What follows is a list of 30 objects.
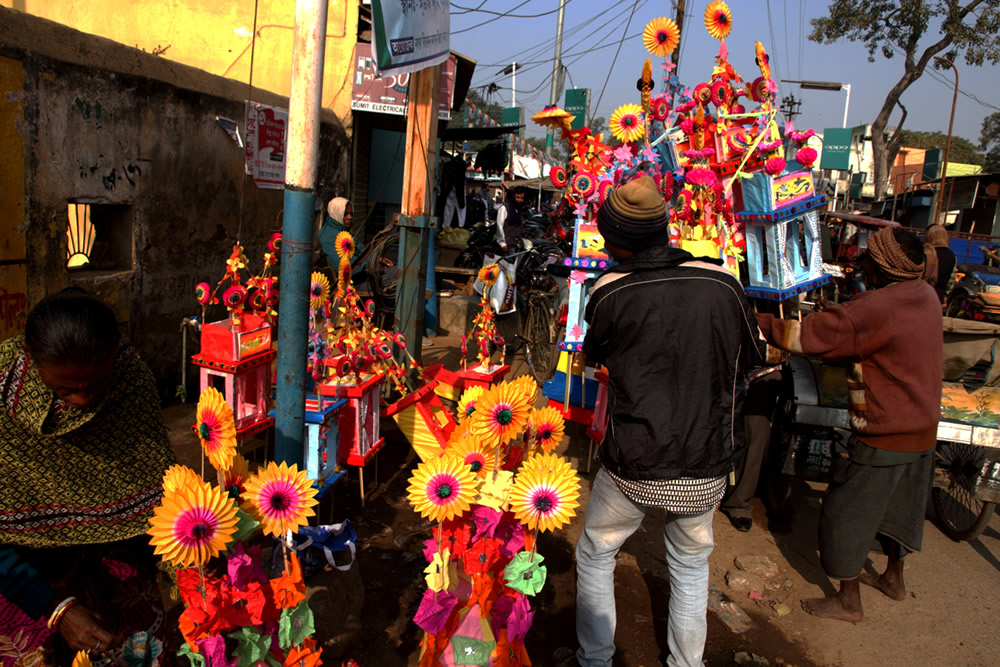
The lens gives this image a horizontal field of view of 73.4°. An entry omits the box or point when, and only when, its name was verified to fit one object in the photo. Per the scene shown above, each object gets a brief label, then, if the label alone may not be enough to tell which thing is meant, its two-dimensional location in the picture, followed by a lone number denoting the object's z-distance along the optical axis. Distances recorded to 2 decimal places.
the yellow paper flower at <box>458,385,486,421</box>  2.75
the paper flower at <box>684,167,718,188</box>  3.91
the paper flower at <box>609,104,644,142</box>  4.16
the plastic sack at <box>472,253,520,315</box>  7.41
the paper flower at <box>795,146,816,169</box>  3.68
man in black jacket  2.24
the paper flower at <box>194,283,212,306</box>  3.48
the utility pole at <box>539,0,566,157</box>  15.95
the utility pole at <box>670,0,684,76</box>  10.56
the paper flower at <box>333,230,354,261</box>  3.65
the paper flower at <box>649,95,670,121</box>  4.21
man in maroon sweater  2.90
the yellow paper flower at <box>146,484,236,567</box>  1.63
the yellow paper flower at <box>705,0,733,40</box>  3.99
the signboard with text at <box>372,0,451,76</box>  3.22
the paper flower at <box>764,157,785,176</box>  3.71
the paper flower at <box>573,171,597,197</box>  4.13
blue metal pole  2.55
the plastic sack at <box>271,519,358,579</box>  2.59
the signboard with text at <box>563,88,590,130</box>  11.29
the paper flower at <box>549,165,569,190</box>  4.35
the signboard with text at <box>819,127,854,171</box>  24.64
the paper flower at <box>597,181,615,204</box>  4.12
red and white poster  6.80
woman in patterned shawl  1.55
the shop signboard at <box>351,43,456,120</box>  8.97
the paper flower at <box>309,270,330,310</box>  3.66
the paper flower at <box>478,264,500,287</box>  3.96
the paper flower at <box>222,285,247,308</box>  3.53
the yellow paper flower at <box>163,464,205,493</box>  1.71
